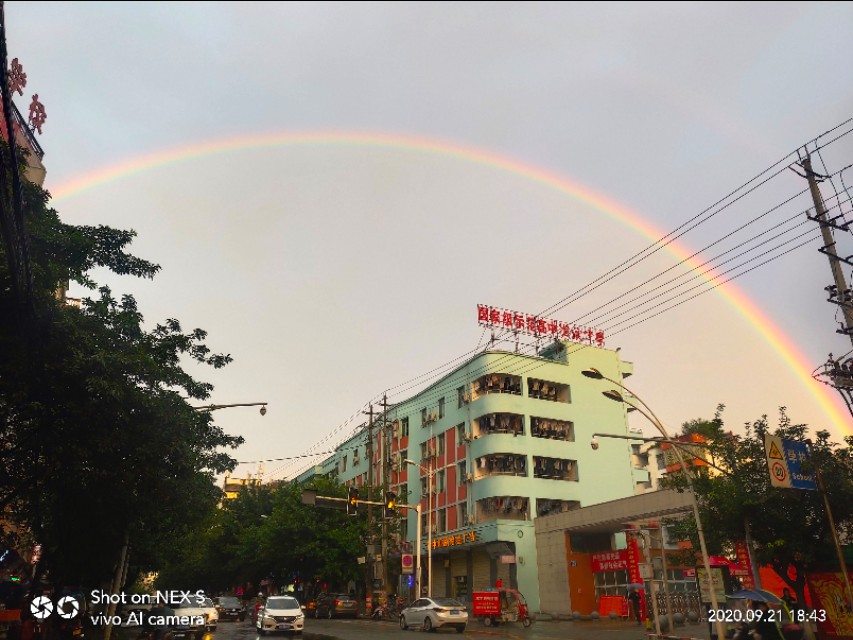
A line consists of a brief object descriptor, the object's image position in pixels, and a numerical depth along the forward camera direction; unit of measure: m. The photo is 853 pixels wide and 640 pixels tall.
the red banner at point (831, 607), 20.22
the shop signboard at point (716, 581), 22.32
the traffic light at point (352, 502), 31.84
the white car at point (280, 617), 27.95
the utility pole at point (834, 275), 21.95
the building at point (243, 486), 78.94
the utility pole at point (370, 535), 42.91
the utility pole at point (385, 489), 39.25
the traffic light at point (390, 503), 32.12
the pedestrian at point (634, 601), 33.75
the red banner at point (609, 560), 40.09
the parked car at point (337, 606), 44.31
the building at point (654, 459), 65.06
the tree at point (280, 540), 50.38
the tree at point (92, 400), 15.73
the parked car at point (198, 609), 25.23
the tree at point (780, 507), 20.94
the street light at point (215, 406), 22.36
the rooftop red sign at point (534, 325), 53.06
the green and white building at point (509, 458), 47.03
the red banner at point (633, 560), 38.47
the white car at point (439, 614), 29.77
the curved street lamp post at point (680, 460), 20.02
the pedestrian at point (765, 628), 15.41
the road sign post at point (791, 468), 18.36
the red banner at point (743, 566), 26.22
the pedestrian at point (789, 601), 20.77
